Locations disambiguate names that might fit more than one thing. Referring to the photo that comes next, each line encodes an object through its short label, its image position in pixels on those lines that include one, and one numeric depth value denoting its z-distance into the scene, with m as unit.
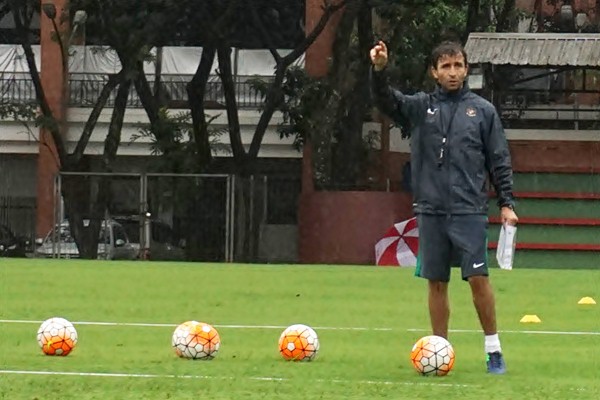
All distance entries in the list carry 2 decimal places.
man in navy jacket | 9.95
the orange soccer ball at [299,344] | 10.52
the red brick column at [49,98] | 43.38
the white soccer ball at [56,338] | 10.66
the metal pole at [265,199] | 37.16
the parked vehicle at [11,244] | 40.59
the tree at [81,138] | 35.47
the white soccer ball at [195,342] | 10.53
